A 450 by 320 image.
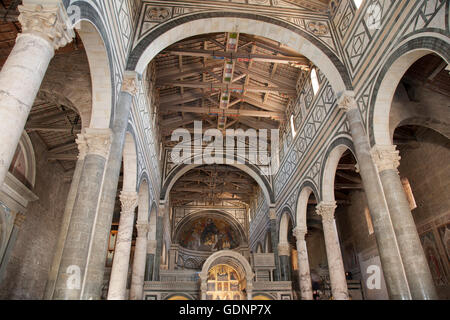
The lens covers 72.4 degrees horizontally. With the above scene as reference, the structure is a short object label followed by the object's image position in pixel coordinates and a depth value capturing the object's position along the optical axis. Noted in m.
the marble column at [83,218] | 5.91
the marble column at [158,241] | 18.14
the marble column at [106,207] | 6.45
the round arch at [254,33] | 10.72
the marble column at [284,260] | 18.20
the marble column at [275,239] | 18.64
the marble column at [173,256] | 28.77
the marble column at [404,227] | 7.17
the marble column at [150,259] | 17.62
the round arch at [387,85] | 7.75
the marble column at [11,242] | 11.12
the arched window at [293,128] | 16.82
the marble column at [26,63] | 4.03
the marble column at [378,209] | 7.55
